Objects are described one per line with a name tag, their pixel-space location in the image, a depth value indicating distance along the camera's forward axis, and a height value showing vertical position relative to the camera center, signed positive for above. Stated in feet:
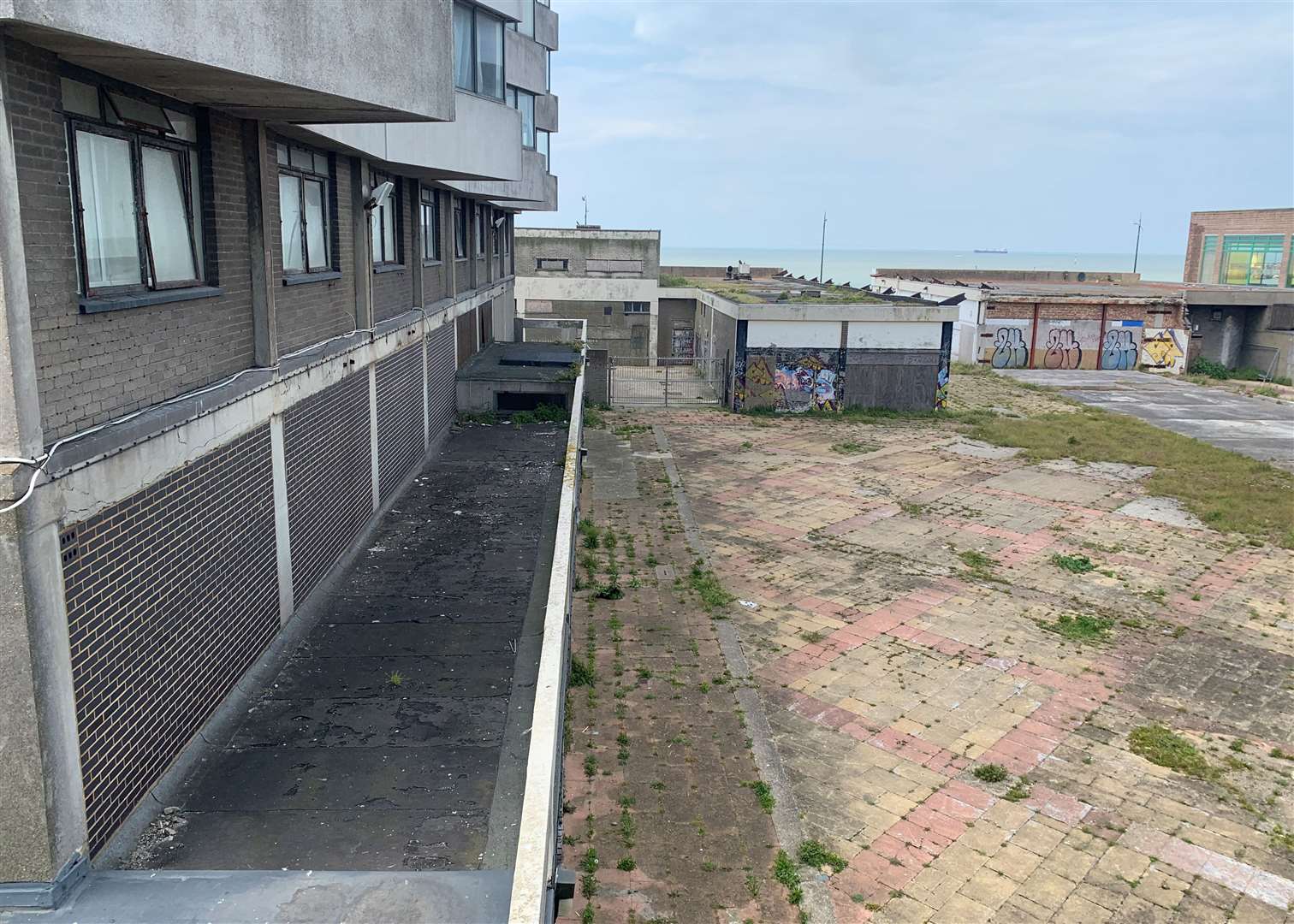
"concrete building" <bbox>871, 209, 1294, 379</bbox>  141.90 -7.16
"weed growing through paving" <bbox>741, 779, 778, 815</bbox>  28.92 -15.82
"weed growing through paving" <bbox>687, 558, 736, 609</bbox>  46.32 -15.75
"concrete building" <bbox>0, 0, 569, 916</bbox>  18.17 -2.83
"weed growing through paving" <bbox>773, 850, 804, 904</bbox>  24.88 -15.89
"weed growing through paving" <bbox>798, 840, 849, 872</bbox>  26.35 -15.94
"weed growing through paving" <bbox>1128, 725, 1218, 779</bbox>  32.30 -16.12
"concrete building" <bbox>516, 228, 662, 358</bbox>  147.95 -2.76
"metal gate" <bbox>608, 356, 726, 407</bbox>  110.83 -14.86
